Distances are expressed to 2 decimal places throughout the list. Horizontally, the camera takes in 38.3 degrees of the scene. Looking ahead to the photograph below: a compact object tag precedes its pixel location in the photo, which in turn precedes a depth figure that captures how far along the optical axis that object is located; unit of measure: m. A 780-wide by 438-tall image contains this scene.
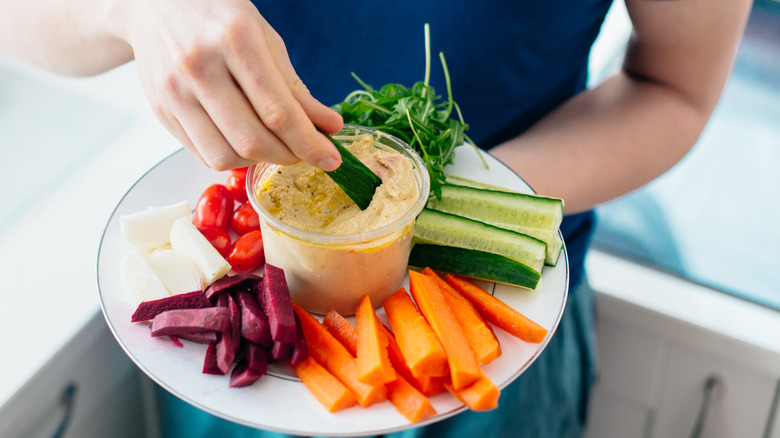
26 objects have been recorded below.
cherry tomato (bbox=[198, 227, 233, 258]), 0.68
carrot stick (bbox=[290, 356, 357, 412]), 0.59
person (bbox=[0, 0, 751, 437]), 0.72
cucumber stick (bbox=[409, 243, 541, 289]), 0.65
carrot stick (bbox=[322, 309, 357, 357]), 0.63
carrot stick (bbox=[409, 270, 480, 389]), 0.59
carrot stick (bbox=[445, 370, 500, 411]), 0.59
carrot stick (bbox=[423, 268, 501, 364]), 0.61
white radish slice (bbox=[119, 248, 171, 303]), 0.63
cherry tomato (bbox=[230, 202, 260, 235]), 0.70
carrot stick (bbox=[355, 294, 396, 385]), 0.59
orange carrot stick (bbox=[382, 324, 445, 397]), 0.60
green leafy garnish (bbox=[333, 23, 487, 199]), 0.71
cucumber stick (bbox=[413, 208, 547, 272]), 0.66
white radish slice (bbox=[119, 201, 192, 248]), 0.66
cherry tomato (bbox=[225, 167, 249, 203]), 0.73
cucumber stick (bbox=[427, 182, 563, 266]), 0.67
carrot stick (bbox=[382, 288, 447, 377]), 0.59
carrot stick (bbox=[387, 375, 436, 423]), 0.59
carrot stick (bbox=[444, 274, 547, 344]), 0.62
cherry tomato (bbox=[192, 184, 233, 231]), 0.69
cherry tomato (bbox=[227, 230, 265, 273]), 0.67
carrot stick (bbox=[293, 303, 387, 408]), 0.59
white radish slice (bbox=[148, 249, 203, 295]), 0.64
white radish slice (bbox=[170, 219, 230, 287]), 0.64
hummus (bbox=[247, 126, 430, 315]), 0.63
